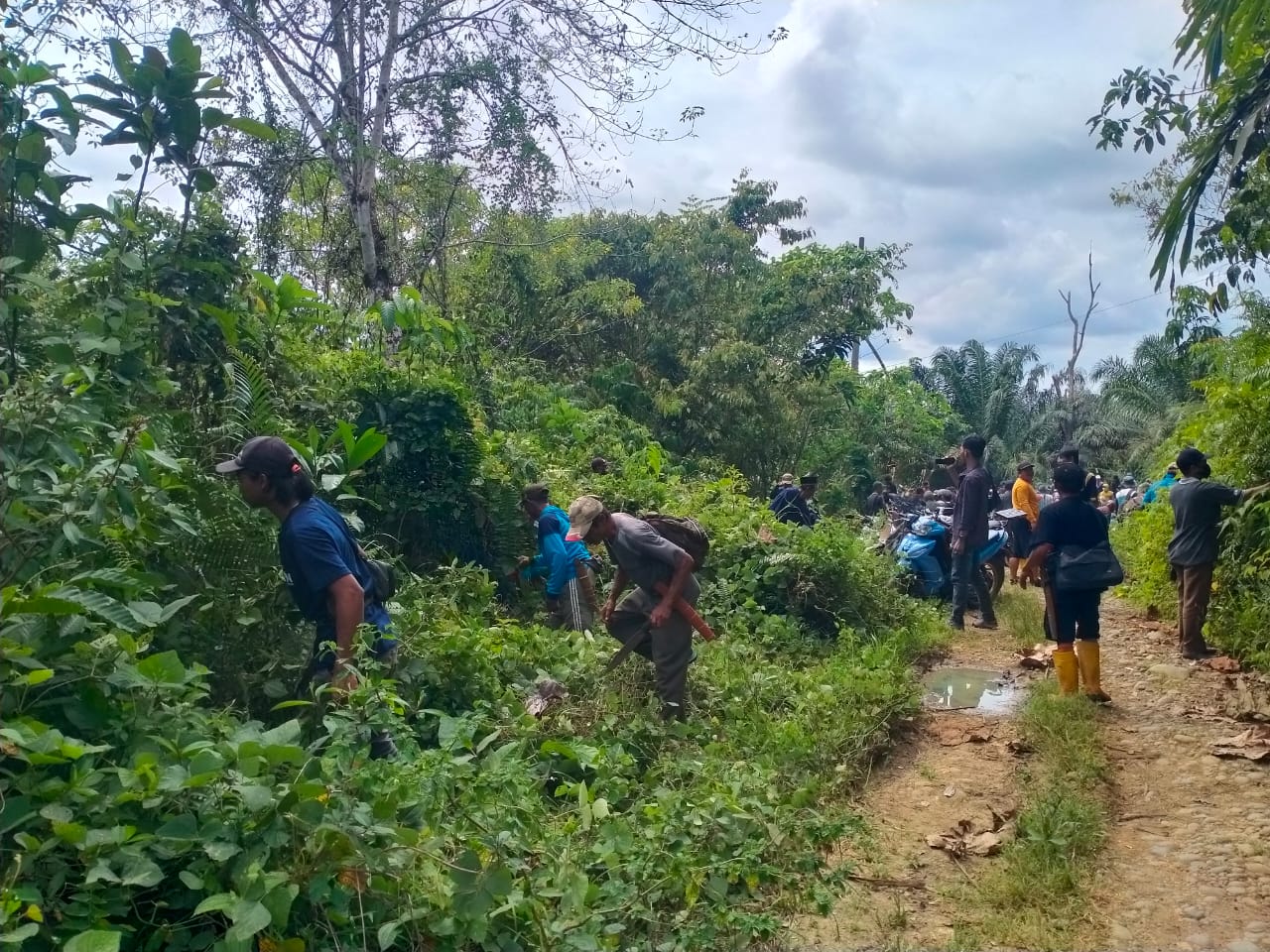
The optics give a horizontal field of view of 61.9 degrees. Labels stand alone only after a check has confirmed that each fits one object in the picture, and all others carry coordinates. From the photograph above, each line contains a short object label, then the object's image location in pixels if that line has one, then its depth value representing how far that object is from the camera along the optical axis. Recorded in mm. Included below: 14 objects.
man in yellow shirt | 10852
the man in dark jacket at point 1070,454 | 9945
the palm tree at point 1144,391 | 29233
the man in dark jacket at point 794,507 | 11836
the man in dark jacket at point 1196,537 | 7496
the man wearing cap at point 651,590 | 5434
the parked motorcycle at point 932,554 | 10719
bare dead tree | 38188
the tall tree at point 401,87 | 10414
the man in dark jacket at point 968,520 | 9156
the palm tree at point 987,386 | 37344
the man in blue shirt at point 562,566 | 7480
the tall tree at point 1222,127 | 4688
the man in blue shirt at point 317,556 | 3855
